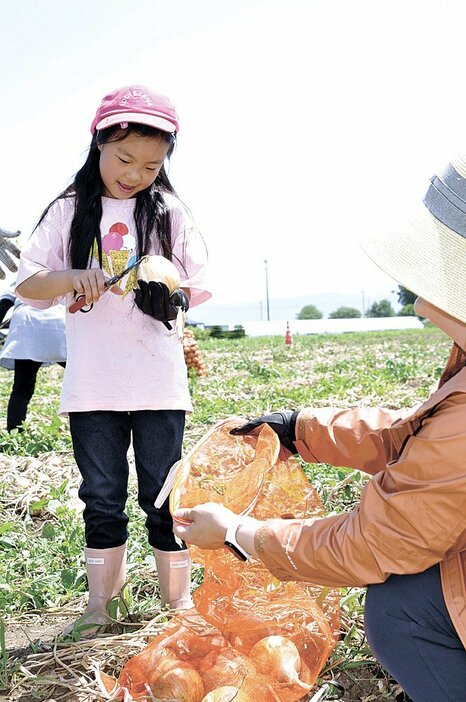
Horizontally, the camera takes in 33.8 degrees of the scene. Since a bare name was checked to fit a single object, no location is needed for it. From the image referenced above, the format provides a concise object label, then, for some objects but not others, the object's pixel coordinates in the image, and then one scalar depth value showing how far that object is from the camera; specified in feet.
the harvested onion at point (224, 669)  5.86
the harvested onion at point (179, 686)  5.82
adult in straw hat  5.03
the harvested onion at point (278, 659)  5.96
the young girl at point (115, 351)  7.59
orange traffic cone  55.98
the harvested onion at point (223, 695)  5.63
